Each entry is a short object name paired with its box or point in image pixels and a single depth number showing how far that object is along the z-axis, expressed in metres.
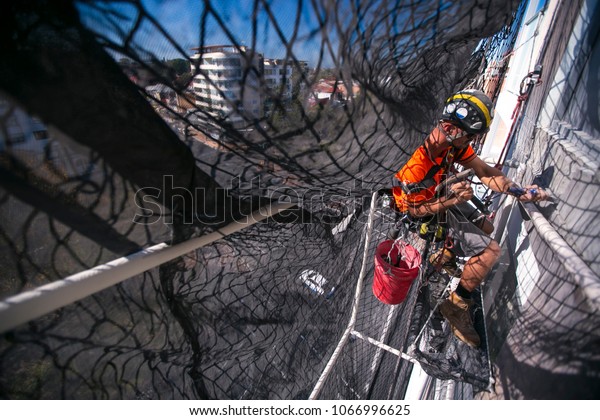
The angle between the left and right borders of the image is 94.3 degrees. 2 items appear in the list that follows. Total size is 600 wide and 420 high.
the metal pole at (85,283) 0.56
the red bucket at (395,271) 1.69
